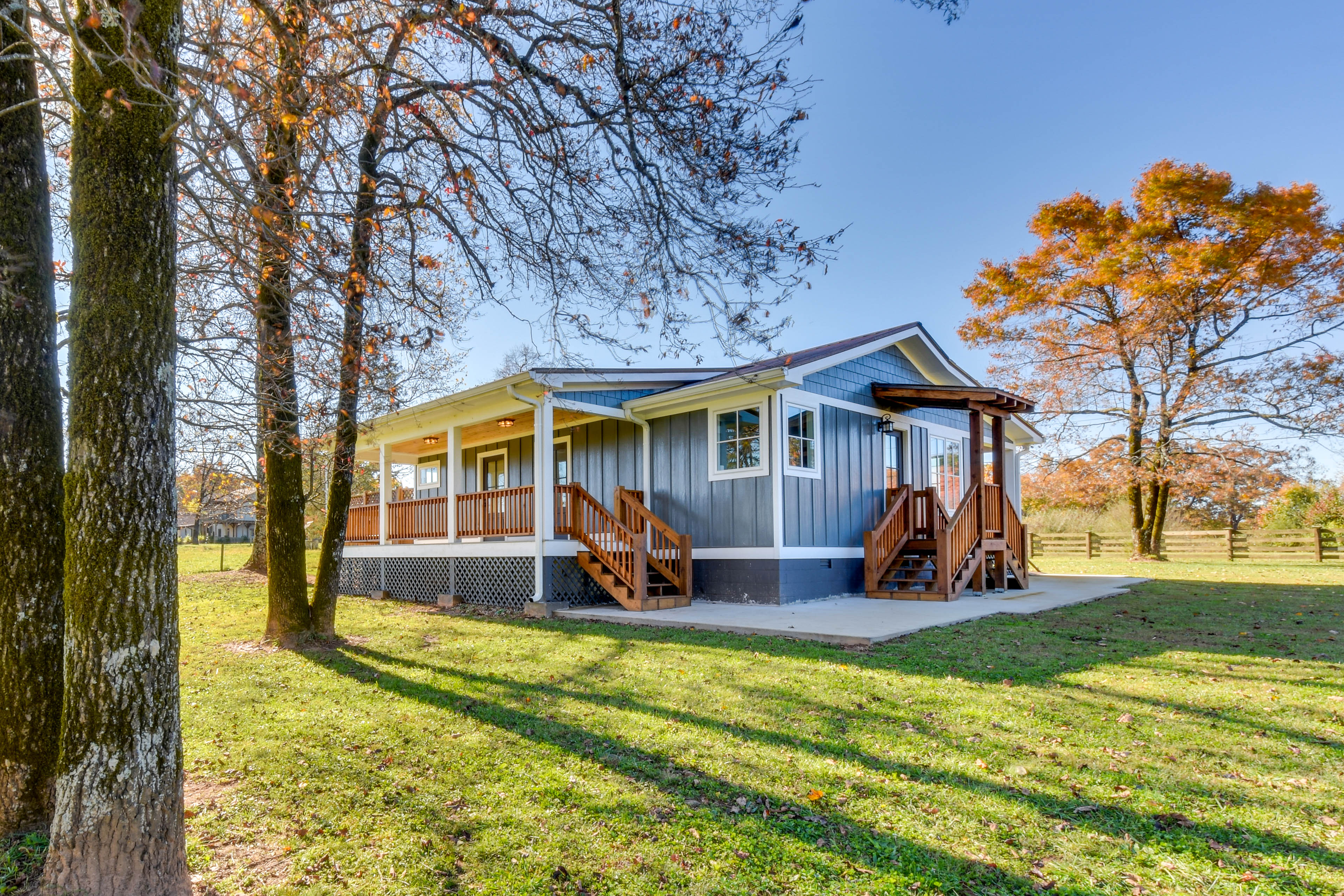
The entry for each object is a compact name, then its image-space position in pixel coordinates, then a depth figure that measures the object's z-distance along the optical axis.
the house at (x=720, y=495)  10.73
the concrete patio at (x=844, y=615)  7.67
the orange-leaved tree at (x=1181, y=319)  20.61
